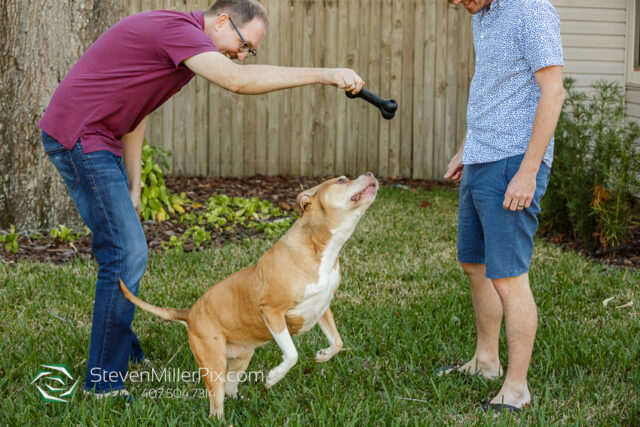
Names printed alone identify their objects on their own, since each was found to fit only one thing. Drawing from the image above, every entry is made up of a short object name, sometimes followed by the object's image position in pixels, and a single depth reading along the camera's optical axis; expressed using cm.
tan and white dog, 312
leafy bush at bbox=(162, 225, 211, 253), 647
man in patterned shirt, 320
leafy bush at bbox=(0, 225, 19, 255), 627
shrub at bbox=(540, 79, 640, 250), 629
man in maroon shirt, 342
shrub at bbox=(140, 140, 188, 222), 717
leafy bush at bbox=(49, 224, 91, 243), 657
